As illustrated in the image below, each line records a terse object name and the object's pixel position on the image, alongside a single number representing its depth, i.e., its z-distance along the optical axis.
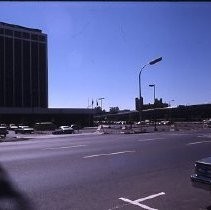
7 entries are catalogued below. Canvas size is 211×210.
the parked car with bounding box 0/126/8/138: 51.72
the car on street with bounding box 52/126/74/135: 58.33
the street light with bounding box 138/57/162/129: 44.66
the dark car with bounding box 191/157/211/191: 8.45
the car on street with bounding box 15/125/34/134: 64.75
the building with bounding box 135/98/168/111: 188.75
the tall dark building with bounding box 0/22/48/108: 119.88
